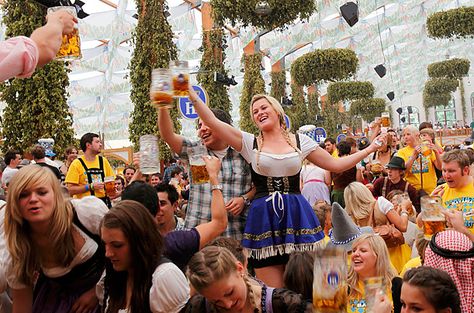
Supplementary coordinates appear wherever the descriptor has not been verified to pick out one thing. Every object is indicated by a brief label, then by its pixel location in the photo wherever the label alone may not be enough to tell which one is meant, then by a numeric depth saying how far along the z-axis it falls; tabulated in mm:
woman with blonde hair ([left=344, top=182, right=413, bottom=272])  4000
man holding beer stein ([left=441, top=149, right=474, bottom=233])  4004
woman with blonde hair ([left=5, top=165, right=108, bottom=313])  2336
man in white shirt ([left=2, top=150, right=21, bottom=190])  6680
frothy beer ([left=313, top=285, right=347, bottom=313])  1668
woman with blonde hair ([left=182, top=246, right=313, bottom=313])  2191
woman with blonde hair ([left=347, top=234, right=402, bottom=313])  2938
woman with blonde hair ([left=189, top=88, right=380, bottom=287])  3055
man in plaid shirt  3271
